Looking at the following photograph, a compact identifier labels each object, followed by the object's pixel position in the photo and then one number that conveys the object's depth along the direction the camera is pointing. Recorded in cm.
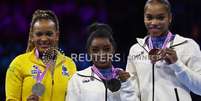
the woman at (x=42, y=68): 1008
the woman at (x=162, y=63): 996
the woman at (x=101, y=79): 996
